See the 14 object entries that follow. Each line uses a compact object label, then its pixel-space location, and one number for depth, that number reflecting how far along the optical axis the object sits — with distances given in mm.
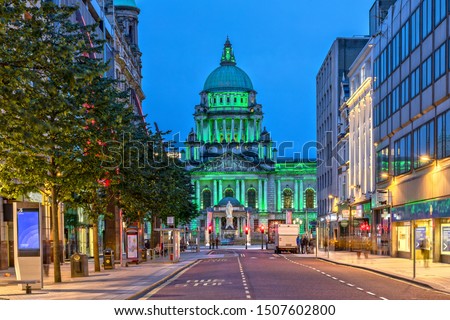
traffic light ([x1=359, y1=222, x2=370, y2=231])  80581
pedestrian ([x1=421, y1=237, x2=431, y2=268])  48828
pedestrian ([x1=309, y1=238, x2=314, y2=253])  97538
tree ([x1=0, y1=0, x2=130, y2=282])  21172
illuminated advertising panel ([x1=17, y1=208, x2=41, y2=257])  30781
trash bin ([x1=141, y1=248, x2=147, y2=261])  65938
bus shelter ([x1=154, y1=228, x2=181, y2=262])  62969
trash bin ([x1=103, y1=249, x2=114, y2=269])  49219
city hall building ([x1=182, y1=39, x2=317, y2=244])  167250
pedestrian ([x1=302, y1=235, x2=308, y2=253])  95000
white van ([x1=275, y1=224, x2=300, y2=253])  95125
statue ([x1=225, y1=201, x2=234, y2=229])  181150
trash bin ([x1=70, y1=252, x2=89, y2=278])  41031
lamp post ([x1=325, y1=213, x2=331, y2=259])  104562
